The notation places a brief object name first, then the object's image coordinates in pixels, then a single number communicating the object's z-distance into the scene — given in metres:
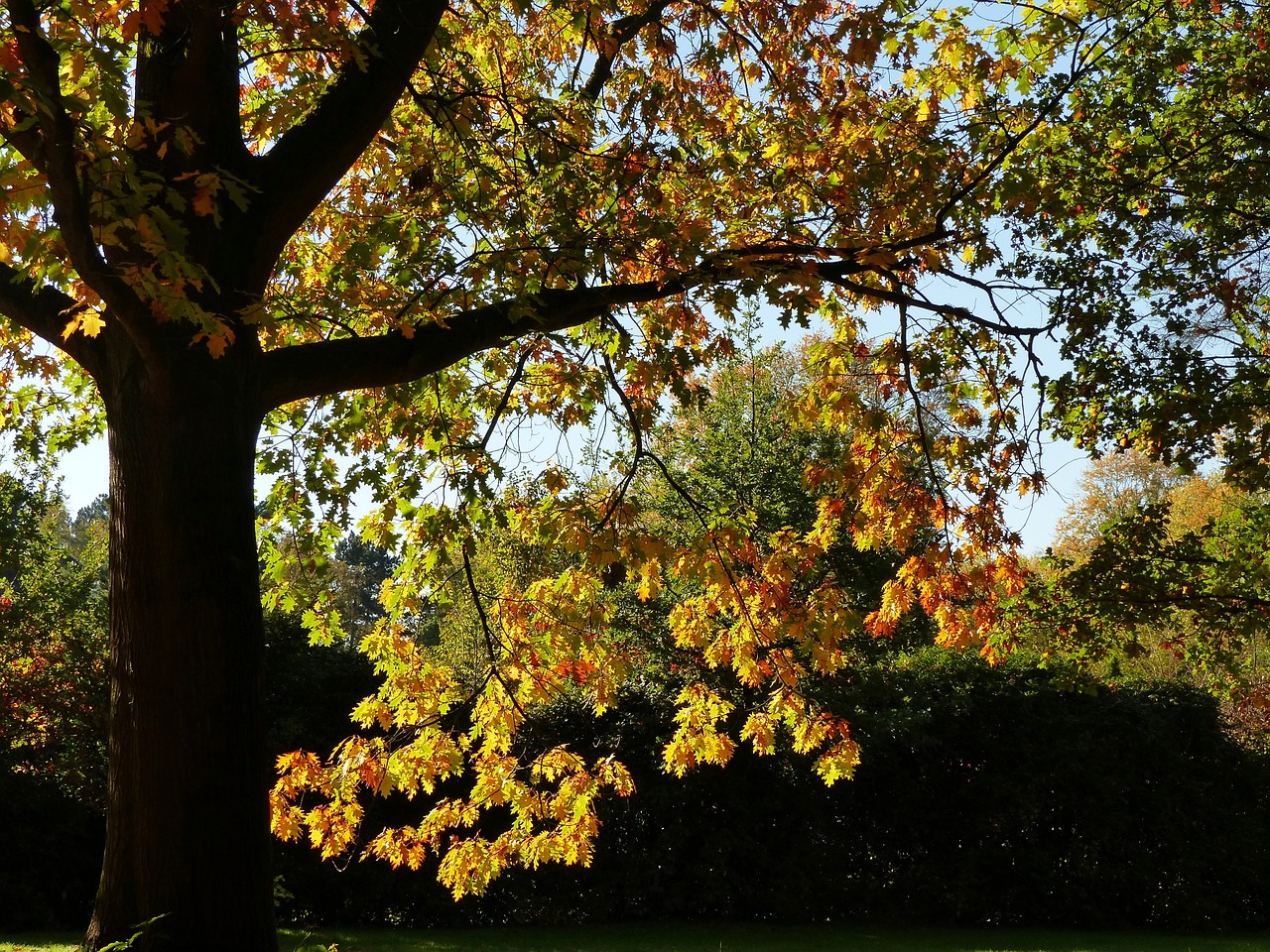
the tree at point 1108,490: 32.84
